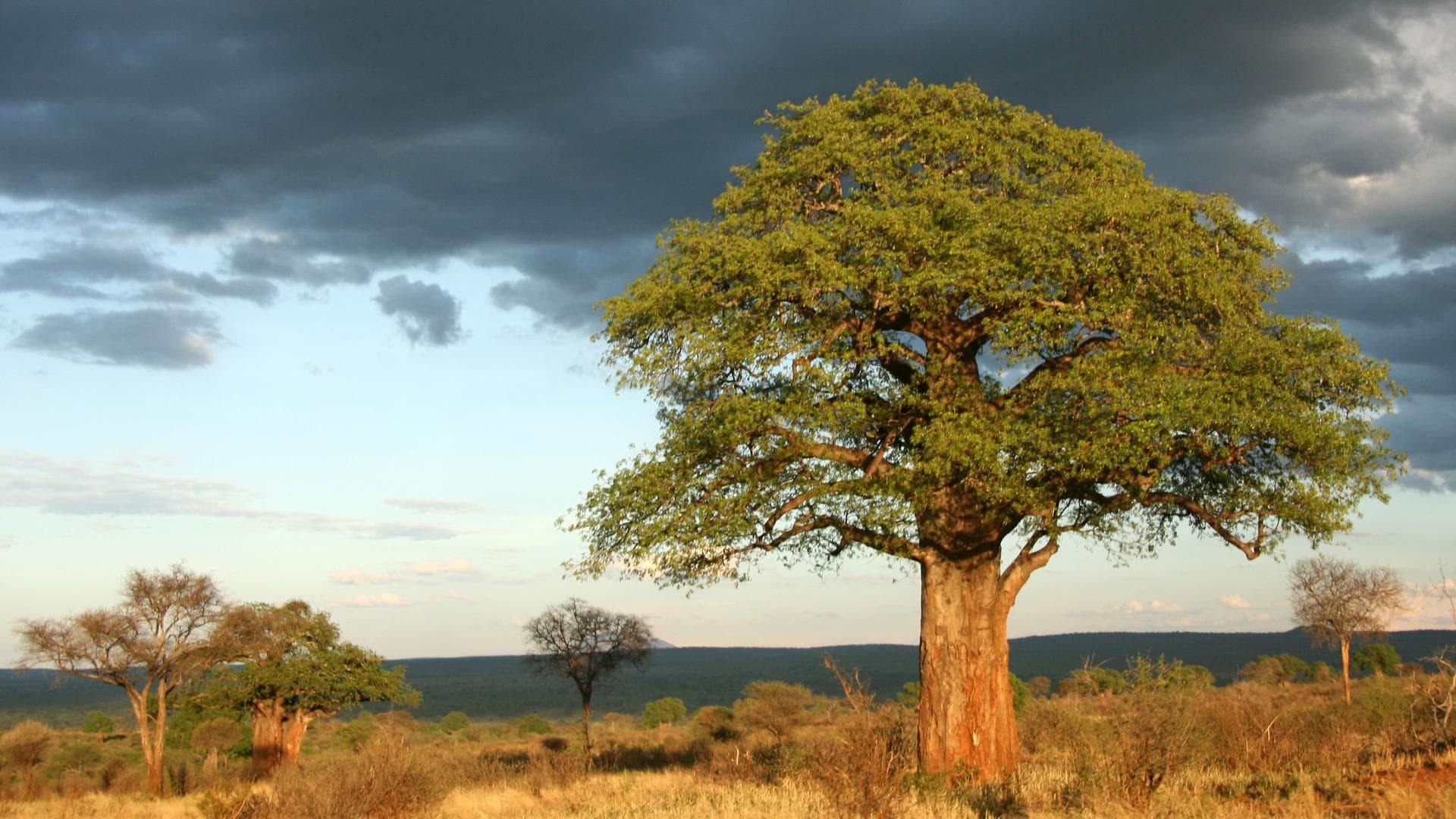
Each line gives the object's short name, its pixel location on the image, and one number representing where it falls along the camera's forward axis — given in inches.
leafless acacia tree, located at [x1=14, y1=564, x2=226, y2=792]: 1268.5
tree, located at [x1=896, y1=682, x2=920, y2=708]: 1930.1
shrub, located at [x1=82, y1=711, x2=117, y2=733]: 2410.2
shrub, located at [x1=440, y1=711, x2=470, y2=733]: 2711.6
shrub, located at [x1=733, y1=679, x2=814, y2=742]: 1787.6
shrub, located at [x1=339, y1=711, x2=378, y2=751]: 2128.4
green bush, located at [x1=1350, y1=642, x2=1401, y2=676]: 2405.3
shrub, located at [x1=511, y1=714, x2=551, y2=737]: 2487.7
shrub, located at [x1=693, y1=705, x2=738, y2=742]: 1725.6
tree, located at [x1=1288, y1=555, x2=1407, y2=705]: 1658.5
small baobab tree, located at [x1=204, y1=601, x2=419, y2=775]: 1320.1
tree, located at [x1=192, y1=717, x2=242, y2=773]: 2064.5
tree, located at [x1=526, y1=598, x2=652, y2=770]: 1337.4
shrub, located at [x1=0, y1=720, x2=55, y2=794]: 1572.3
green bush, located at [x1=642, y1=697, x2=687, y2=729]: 2448.5
